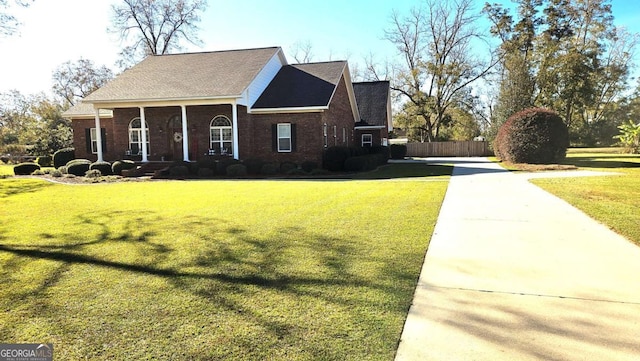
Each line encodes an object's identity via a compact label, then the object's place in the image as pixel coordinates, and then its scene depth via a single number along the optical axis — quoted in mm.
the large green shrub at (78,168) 19688
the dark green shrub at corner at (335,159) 19766
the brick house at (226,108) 20430
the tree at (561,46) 39812
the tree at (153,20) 38344
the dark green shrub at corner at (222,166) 18906
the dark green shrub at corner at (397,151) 37188
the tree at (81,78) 52125
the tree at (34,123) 32562
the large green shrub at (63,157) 26609
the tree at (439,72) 40938
